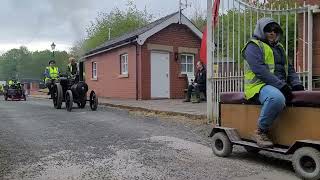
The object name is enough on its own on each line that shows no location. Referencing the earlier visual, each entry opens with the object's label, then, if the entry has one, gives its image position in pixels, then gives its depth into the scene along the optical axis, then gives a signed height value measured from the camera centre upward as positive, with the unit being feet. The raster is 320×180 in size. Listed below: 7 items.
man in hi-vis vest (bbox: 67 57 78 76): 53.16 +2.14
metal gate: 25.91 +2.91
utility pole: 71.26 +13.18
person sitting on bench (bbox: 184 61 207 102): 56.03 +0.50
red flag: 31.94 +5.19
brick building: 66.95 +4.11
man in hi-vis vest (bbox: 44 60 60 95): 55.98 +1.55
